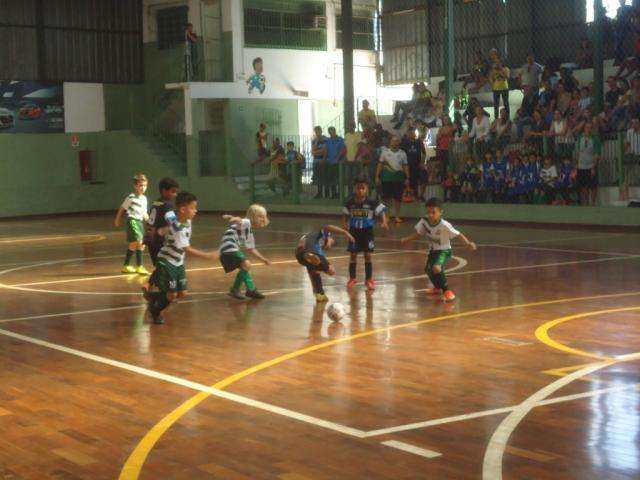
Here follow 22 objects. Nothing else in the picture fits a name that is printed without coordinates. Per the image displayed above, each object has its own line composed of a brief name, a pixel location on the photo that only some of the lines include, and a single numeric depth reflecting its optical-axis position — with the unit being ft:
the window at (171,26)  129.29
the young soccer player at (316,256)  48.24
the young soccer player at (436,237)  49.06
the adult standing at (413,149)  98.22
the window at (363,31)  137.28
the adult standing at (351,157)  105.09
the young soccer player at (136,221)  62.39
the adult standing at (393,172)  95.61
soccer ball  42.68
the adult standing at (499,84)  100.07
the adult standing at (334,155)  107.86
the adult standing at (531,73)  99.45
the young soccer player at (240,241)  48.52
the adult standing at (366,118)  108.58
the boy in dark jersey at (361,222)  52.80
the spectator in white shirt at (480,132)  95.25
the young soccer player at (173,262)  43.80
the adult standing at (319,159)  109.40
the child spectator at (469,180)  95.86
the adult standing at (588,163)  86.28
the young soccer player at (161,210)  49.49
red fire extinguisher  132.26
